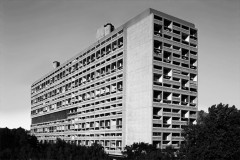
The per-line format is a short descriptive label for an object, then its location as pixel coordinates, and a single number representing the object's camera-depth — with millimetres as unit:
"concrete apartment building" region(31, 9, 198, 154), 44094
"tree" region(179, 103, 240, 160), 28031
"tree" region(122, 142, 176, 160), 27906
